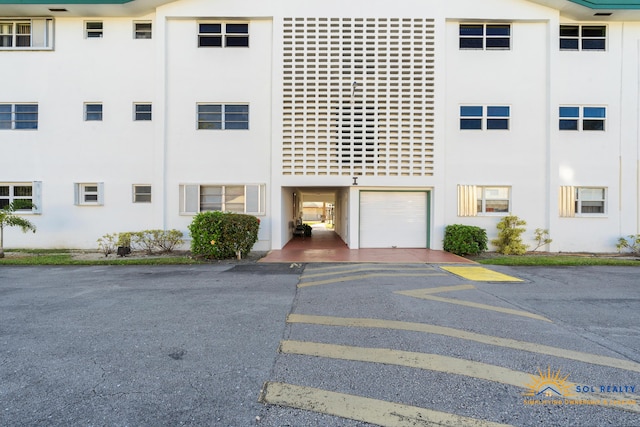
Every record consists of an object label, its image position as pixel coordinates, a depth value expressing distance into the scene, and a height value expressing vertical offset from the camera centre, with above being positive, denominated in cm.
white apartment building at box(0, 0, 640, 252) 1205 +363
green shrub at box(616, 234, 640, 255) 1179 -128
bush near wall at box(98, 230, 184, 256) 1151 -122
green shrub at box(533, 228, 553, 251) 1197 -106
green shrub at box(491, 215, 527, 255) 1135 -99
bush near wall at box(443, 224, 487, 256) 1105 -110
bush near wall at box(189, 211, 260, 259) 964 -82
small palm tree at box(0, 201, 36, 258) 1032 -35
